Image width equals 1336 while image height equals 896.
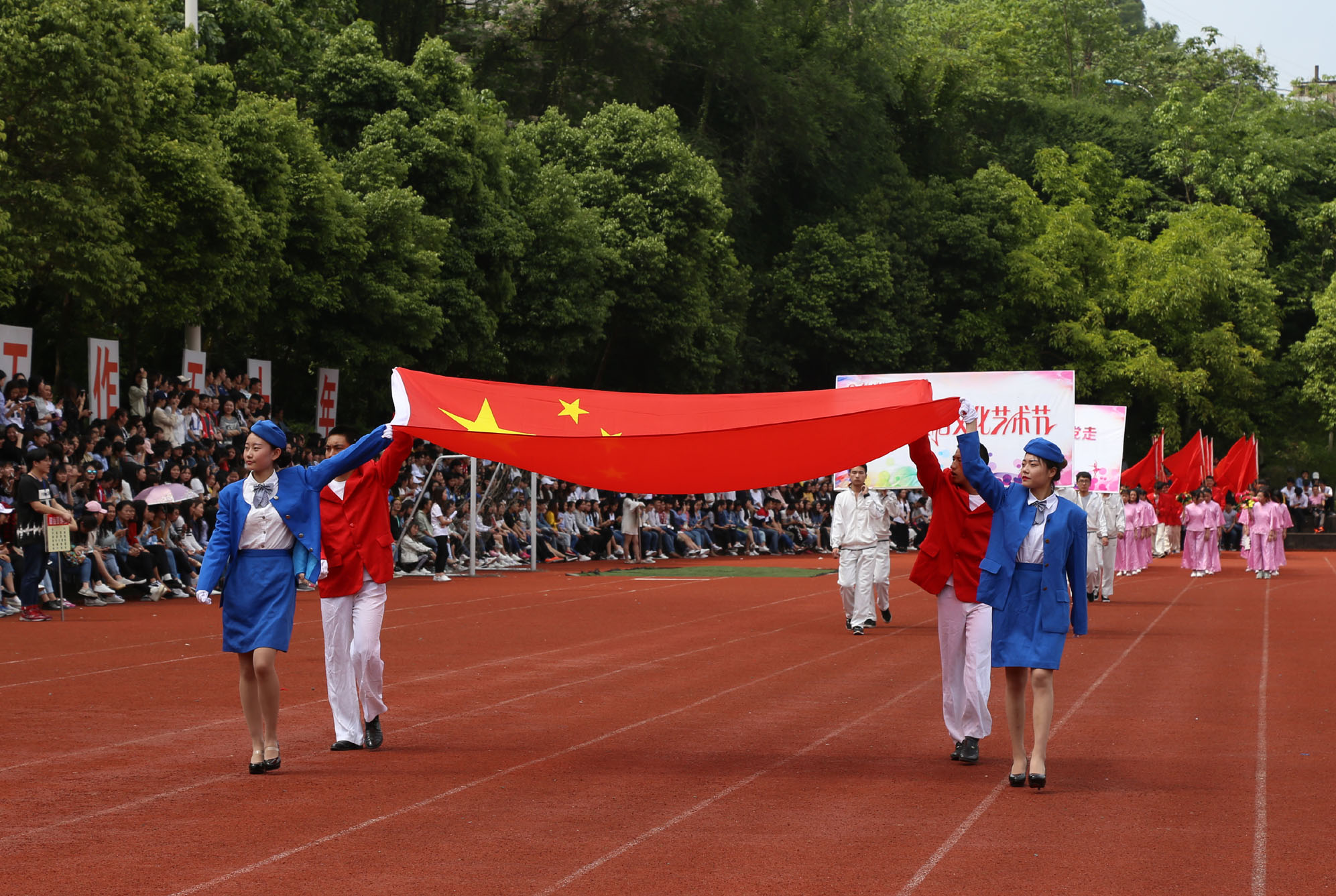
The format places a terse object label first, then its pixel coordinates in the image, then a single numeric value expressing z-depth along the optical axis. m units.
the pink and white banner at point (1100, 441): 24.69
